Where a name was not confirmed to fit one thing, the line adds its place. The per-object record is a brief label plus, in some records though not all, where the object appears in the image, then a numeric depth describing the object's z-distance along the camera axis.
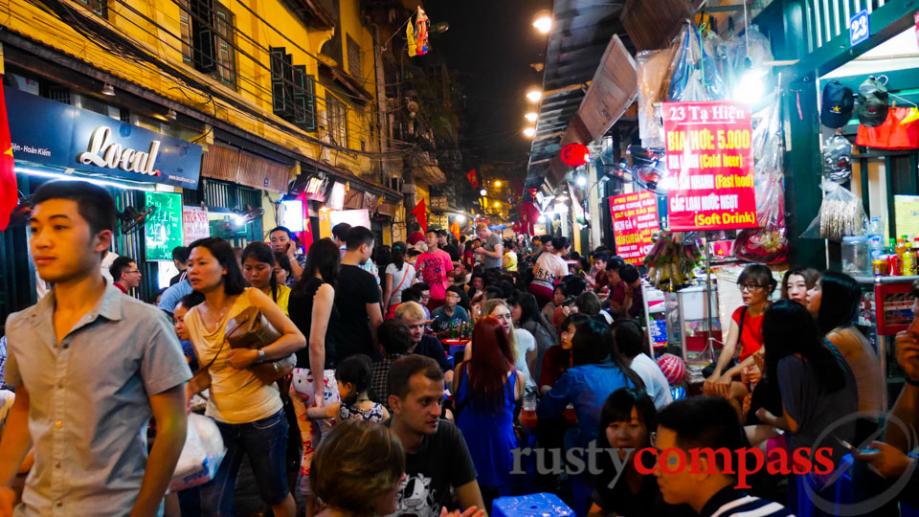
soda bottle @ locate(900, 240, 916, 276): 5.69
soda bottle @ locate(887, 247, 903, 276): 5.76
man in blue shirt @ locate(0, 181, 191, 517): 2.24
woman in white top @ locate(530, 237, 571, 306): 10.12
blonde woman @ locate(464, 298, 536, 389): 5.82
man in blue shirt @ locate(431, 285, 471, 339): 8.38
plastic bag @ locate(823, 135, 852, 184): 6.65
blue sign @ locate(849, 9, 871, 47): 5.32
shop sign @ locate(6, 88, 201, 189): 7.14
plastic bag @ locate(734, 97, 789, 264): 7.11
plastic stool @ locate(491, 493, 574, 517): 3.23
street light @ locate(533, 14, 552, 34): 10.49
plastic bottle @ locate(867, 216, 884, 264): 6.08
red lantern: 15.12
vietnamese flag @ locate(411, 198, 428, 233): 23.36
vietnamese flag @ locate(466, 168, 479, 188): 58.84
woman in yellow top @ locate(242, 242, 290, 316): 5.10
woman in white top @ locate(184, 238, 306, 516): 3.89
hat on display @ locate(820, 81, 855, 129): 6.20
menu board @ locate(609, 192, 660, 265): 9.83
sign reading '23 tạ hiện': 6.18
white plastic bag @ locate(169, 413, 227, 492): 3.09
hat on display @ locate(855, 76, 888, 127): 6.52
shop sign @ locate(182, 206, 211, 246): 10.75
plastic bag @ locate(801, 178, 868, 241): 6.26
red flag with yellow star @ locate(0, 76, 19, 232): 5.91
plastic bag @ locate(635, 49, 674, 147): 7.82
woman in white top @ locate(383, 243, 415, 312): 9.81
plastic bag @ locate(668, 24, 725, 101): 7.01
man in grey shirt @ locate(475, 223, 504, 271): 14.51
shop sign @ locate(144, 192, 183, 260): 10.00
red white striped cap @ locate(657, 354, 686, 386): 6.07
